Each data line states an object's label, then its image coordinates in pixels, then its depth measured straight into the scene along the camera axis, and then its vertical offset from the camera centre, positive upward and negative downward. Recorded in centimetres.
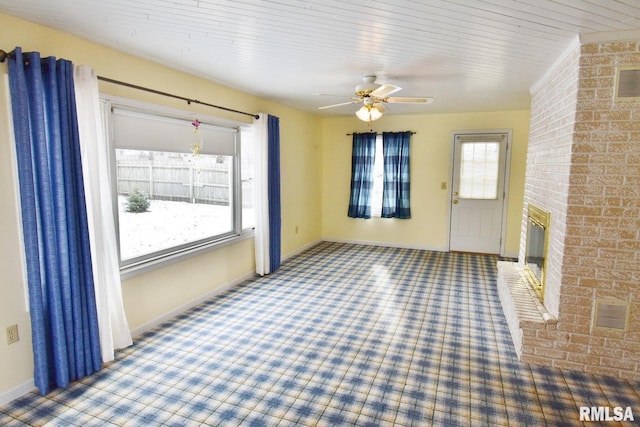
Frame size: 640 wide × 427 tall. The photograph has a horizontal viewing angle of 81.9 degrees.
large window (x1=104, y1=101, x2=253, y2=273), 307 -11
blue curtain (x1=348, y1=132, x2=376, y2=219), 654 -2
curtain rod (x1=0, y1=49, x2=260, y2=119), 211 +68
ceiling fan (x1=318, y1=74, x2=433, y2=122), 346 +68
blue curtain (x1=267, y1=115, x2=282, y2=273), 479 -23
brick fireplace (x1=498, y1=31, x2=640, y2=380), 242 -34
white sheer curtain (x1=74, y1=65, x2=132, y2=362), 250 -28
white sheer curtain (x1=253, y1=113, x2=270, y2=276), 461 -26
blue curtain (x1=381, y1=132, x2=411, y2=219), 629 -7
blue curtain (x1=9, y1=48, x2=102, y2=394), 217 -30
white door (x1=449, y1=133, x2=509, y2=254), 588 -30
